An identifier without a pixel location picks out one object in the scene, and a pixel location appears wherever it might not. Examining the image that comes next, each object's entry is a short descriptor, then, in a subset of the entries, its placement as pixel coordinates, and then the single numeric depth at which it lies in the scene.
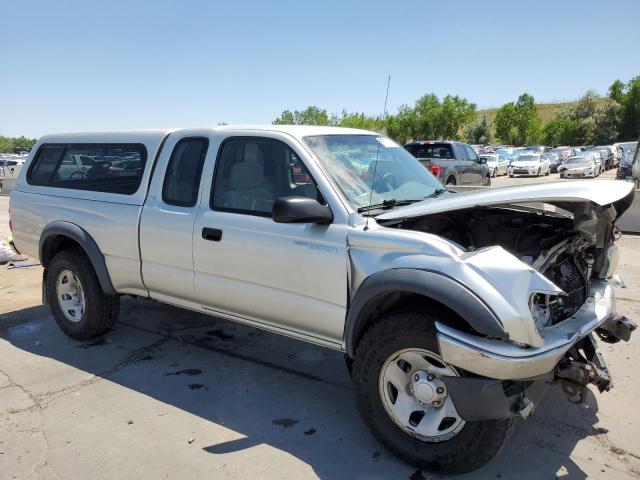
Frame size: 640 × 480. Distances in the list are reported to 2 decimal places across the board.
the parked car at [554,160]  38.21
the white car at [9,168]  29.09
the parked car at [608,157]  37.56
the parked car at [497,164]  33.34
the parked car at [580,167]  29.78
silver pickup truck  2.55
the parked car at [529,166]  32.56
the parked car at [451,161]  15.11
